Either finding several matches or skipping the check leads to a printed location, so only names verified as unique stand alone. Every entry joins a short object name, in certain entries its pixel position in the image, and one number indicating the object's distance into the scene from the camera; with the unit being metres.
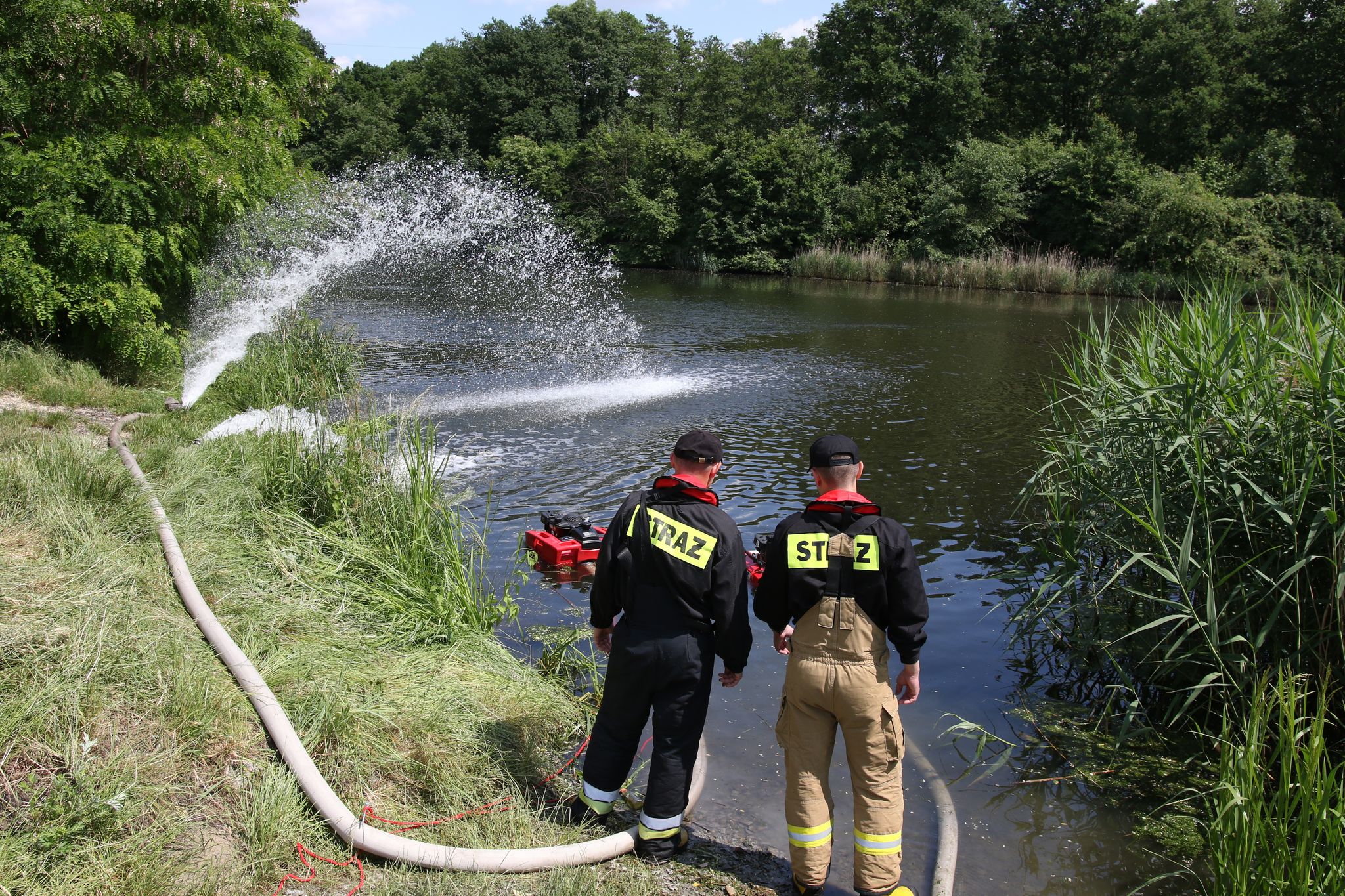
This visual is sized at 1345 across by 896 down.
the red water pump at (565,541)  8.09
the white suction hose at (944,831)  4.04
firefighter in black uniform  3.92
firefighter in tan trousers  3.76
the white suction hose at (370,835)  3.52
